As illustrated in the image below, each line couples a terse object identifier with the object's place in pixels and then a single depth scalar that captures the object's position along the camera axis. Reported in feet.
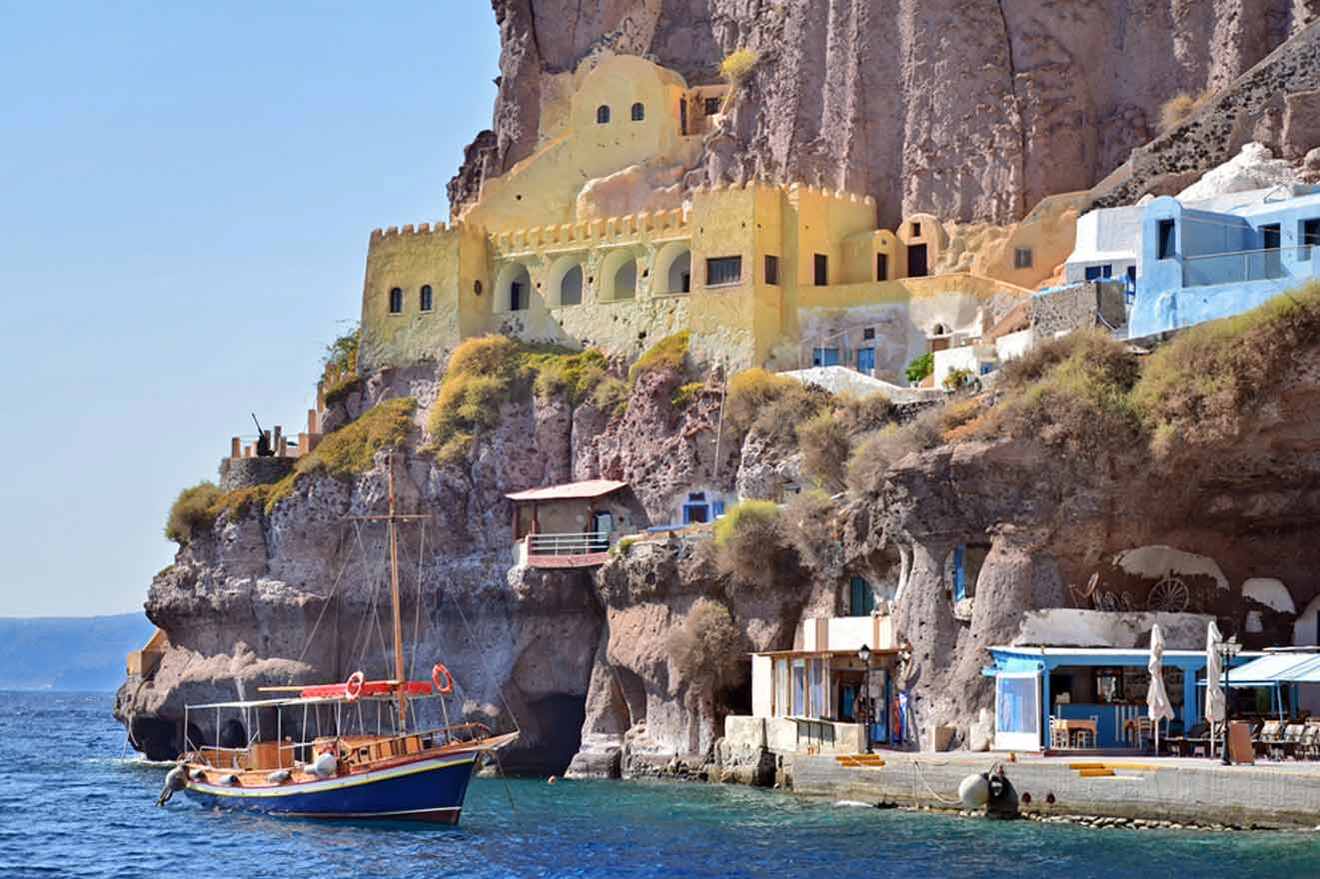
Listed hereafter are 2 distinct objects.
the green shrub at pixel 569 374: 236.84
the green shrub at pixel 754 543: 201.16
